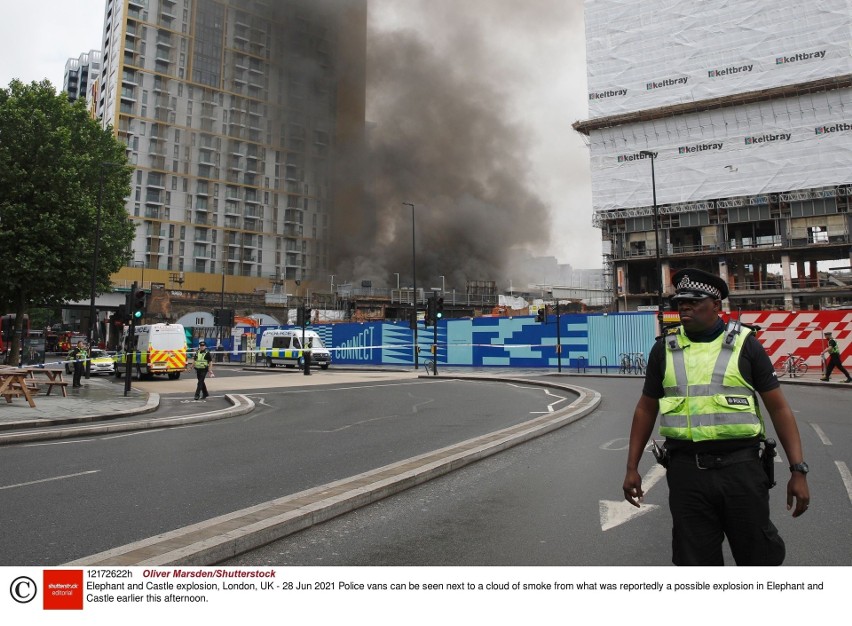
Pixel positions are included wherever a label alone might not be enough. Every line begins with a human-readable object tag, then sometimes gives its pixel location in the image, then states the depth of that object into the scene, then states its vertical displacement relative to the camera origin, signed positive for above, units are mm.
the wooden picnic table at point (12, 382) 12266 -467
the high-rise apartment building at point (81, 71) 114375 +54493
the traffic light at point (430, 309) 26114 +2157
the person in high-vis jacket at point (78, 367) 17641 -231
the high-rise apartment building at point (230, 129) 81500 +32910
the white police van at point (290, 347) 32125 +681
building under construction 49062 +19092
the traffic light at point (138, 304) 16219 +1463
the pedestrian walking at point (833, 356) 17766 +115
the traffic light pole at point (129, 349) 15906 +252
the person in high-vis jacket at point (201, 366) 15211 -170
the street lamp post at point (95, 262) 21458 +3604
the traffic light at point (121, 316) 16531 +1191
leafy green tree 22750 +6161
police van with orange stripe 24125 +371
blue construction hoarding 27141 +965
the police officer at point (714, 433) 2535 -314
